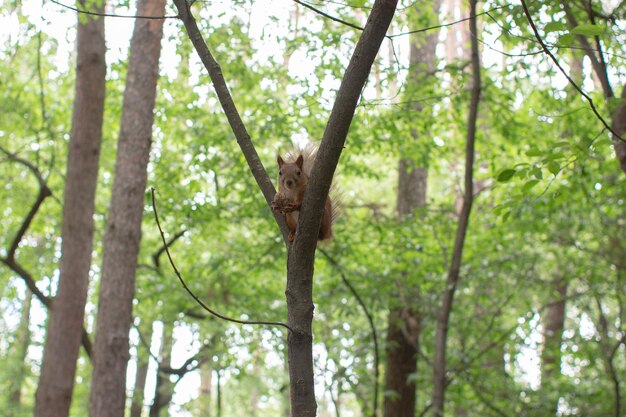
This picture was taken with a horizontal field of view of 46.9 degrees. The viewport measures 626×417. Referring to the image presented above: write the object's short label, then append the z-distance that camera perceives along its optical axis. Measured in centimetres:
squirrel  356
